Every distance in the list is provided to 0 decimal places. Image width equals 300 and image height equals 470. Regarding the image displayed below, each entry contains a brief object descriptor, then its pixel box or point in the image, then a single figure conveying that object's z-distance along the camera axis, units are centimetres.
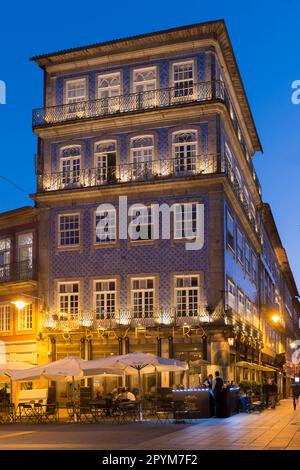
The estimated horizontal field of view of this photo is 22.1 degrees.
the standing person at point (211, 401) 2922
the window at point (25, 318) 4197
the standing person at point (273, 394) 3918
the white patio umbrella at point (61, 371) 2900
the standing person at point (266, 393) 3866
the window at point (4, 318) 4338
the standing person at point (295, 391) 3868
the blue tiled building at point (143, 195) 3834
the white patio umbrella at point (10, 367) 2997
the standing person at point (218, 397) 2917
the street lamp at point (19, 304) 3672
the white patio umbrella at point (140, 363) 2878
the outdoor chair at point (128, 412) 2880
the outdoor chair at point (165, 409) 2867
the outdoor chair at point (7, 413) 3104
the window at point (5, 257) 4391
